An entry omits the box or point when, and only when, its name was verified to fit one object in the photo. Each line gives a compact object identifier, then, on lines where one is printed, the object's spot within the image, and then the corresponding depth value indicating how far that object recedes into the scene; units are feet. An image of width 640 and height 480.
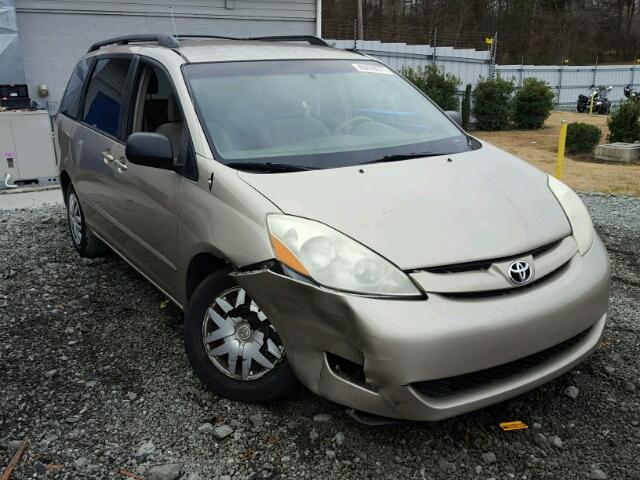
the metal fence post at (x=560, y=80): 96.12
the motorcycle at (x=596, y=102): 87.15
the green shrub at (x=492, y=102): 65.77
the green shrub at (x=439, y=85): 62.13
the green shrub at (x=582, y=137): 47.85
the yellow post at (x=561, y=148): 26.94
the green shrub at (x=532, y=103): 67.10
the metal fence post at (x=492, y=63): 79.60
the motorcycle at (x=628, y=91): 89.28
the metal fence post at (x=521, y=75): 85.76
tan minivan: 7.82
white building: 32.94
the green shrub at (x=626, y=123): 48.19
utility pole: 97.24
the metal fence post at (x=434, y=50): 76.07
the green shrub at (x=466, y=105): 65.10
